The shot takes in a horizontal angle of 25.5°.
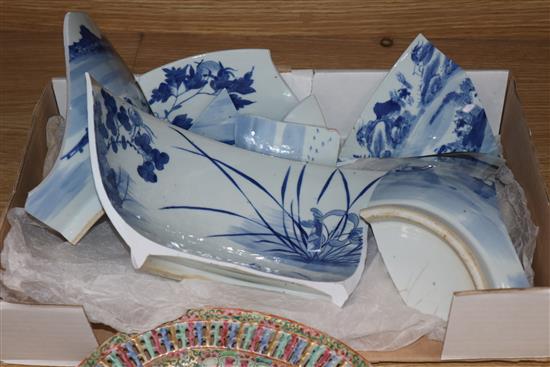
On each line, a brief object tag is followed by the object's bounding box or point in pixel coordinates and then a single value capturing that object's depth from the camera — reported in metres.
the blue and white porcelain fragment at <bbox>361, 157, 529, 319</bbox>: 1.10
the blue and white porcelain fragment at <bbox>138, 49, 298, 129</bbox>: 1.25
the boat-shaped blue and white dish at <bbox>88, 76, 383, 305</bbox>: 1.09
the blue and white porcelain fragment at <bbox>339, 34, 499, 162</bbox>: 1.22
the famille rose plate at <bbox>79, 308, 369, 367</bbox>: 0.98
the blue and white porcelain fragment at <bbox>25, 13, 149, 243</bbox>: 1.09
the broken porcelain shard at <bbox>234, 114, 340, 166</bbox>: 1.22
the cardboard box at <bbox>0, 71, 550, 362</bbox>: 1.02
